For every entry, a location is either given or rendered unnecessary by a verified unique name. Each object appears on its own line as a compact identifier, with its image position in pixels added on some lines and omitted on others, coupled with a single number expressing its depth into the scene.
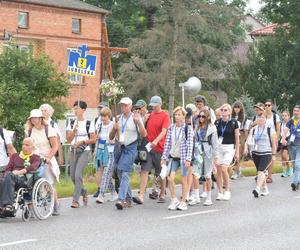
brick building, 53.25
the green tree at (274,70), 50.44
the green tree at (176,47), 50.66
